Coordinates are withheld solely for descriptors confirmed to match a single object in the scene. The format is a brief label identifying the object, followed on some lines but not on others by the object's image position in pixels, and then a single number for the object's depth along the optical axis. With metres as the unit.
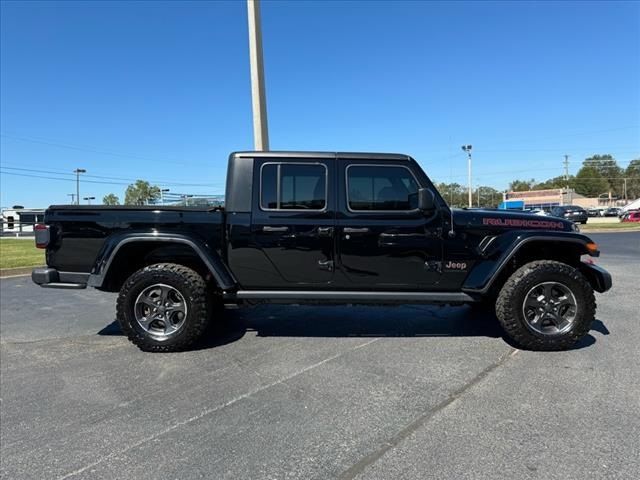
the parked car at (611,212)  64.49
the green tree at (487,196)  112.81
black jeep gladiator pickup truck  4.21
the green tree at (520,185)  131.62
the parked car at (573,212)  30.12
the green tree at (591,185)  119.75
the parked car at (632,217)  37.92
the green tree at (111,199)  85.24
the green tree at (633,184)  115.06
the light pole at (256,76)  9.58
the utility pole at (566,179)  109.56
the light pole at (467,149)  59.50
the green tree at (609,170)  118.81
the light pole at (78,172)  74.28
